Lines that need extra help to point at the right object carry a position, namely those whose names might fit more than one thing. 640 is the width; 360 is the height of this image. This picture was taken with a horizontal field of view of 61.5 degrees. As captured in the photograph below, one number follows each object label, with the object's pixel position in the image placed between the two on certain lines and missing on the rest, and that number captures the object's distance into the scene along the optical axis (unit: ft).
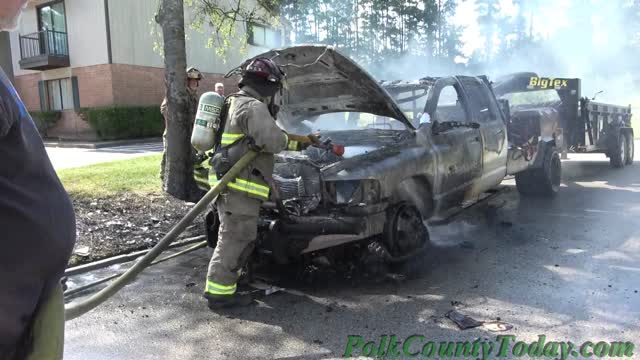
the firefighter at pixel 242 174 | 13.24
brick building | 68.54
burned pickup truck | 14.53
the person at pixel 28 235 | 3.99
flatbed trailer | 33.35
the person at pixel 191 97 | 24.23
